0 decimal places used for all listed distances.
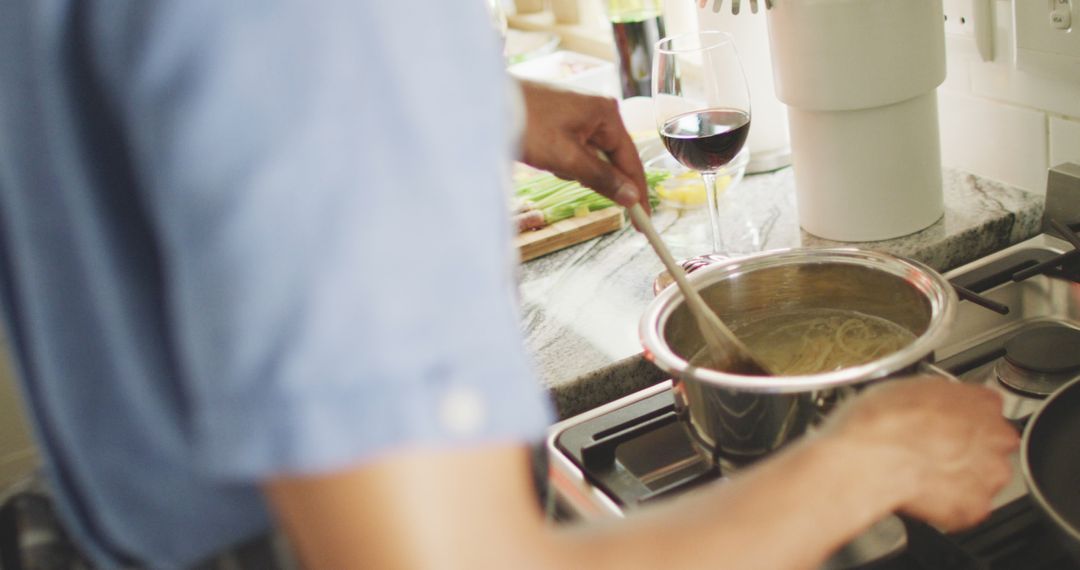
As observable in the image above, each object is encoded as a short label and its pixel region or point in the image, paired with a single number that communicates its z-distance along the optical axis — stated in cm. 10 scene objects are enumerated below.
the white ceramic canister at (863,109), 105
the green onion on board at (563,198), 141
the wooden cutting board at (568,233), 136
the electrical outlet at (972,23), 118
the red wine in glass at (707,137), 114
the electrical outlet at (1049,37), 104
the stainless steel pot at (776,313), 71
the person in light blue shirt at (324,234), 36
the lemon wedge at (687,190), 140
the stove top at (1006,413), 75
